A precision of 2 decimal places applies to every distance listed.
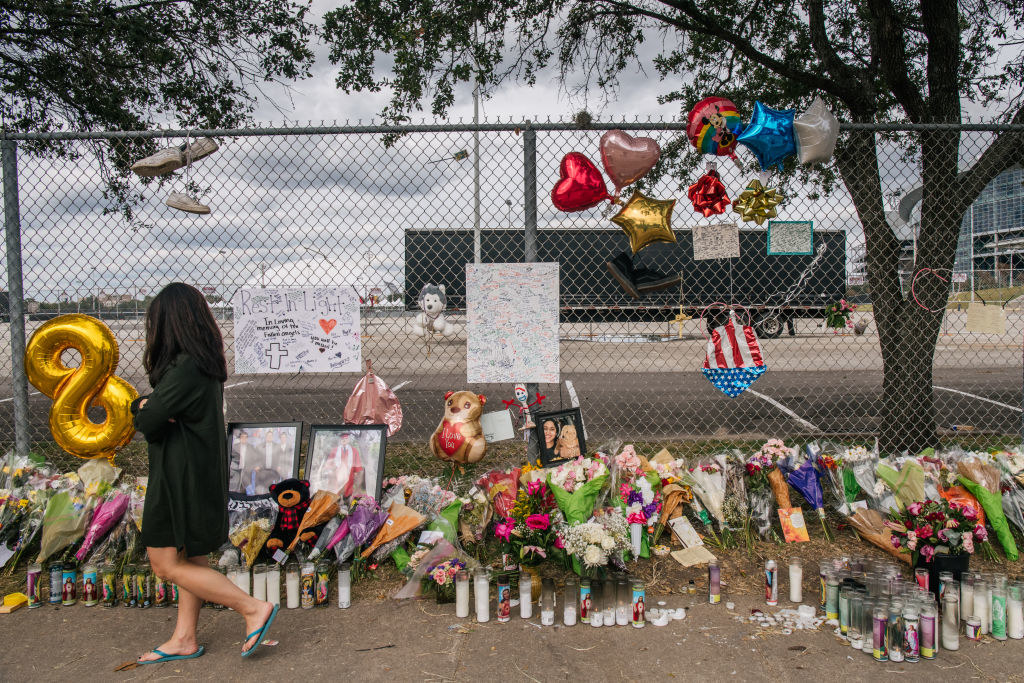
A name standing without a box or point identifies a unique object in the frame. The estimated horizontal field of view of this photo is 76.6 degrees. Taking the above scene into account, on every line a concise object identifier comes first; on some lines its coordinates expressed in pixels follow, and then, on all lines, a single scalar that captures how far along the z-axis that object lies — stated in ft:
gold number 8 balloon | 12.56
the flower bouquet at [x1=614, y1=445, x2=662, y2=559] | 11.00
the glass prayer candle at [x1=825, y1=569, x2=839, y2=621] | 9.64
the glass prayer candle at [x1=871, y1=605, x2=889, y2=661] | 8.46
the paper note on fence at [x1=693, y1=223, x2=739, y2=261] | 12.51
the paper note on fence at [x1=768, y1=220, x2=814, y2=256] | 12.93
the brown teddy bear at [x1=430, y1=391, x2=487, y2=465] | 13.35
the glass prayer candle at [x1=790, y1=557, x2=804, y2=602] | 10.18
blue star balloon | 12.16
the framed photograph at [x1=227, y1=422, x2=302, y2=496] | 11.94
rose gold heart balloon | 11.97
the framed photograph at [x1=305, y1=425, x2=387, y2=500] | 11.85
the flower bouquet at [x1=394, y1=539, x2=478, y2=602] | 10.15
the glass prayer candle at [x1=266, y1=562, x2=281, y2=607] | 10.08
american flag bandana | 13.03
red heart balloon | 12.09
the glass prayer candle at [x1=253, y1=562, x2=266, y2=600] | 10.05
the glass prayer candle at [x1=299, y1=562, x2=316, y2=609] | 10.16
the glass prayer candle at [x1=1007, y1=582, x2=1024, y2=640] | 9.00
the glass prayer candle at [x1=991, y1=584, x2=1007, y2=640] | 9.02
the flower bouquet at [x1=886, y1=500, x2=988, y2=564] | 9.77
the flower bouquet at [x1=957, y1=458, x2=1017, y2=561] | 11.24
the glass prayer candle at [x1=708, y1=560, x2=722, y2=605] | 10.15
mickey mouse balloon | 12.08
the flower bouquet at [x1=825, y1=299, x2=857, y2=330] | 14.70
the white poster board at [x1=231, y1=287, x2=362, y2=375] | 12.43
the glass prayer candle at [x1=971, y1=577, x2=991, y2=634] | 9.15
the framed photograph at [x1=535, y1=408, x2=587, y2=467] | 12.45
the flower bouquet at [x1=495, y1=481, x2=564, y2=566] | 10.29
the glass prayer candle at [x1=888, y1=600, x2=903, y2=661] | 8.43
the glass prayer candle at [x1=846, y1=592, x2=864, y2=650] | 8.83
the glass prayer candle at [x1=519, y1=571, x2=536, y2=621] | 9.66
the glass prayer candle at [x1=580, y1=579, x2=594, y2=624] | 9.61
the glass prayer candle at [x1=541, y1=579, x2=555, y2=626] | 9.56
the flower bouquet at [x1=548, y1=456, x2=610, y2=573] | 10.64
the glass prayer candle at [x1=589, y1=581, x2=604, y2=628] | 9.52
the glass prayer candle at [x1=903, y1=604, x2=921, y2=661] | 8.42
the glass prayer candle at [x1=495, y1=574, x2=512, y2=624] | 9.62
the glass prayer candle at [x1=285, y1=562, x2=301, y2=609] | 10.12
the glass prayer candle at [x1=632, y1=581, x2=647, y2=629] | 9.47
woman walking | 8.24
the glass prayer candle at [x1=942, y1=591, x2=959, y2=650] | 8.72
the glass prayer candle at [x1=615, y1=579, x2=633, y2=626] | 9.55
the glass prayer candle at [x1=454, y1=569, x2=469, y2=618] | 9.83
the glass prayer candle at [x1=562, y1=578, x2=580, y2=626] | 9.55
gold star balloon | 12.48
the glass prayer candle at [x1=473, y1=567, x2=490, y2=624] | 9.62
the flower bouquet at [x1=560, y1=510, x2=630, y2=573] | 9.84
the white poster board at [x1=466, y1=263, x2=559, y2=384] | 12.26
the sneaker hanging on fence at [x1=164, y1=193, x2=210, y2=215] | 12.32
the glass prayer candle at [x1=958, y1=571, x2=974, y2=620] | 9.26
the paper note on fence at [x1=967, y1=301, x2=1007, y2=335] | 13.18
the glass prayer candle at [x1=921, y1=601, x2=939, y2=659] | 8.48
